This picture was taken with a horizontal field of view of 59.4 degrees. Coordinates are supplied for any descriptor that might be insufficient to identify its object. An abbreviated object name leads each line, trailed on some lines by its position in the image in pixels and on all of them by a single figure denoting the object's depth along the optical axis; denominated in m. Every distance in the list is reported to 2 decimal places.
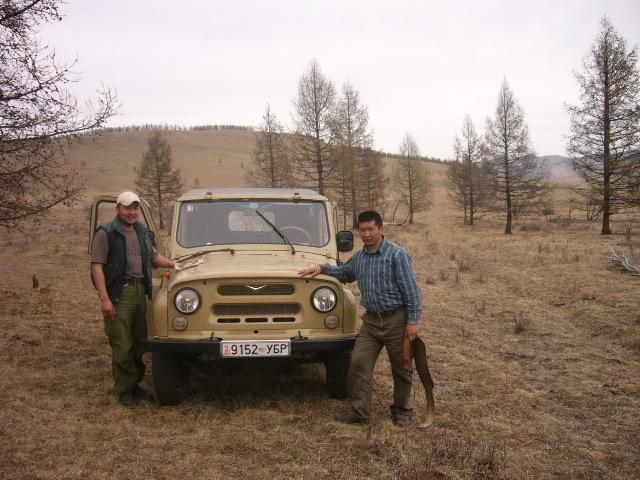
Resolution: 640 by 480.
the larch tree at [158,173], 38.91
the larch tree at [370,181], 36.89
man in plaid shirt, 4.45
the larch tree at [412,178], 43.53
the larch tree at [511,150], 33.47
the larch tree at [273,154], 35.66
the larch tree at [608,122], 25.64
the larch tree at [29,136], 7.85
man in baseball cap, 4.89
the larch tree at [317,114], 32.38
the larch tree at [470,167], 39.16
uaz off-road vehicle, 4.51
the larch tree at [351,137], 34.31
